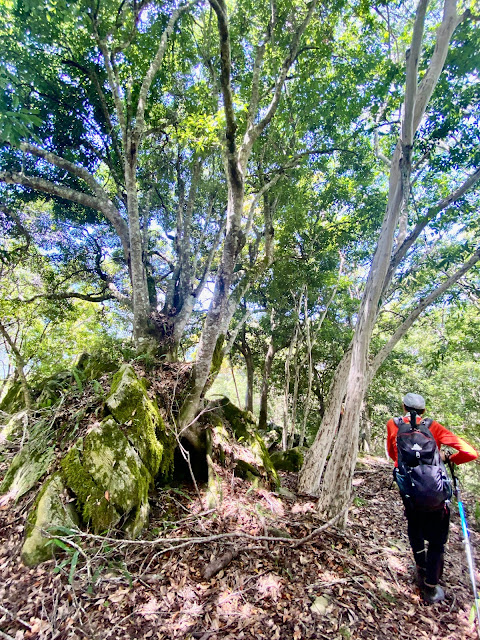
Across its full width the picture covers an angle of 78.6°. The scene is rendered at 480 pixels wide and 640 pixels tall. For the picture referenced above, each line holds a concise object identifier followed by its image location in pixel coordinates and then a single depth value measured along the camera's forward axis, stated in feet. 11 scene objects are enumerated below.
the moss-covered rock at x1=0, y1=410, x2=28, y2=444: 13.38
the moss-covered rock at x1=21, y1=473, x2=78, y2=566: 8.98
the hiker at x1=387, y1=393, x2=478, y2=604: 10.19
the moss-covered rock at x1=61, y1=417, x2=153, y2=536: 10.21
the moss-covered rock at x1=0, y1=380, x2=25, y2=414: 16.20
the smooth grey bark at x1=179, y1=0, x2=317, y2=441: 14.52
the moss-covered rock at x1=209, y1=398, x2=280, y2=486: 16.55
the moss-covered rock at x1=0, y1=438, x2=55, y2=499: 10.85
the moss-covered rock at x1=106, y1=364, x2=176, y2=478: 12.42
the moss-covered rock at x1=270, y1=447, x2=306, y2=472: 25.31
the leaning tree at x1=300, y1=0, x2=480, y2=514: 13.25
